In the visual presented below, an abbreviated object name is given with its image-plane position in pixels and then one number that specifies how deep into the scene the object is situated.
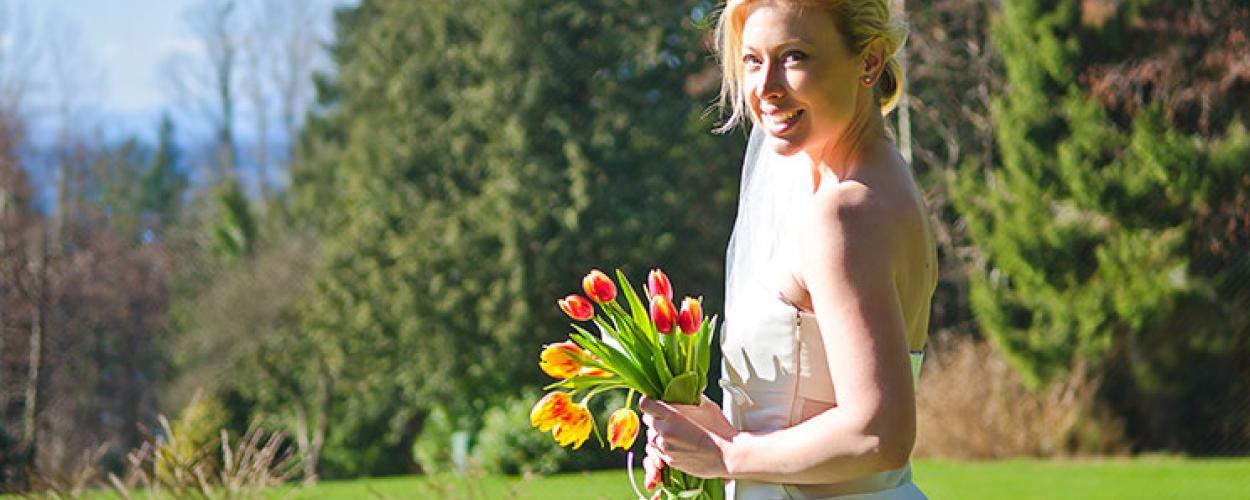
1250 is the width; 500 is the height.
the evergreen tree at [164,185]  24.90
